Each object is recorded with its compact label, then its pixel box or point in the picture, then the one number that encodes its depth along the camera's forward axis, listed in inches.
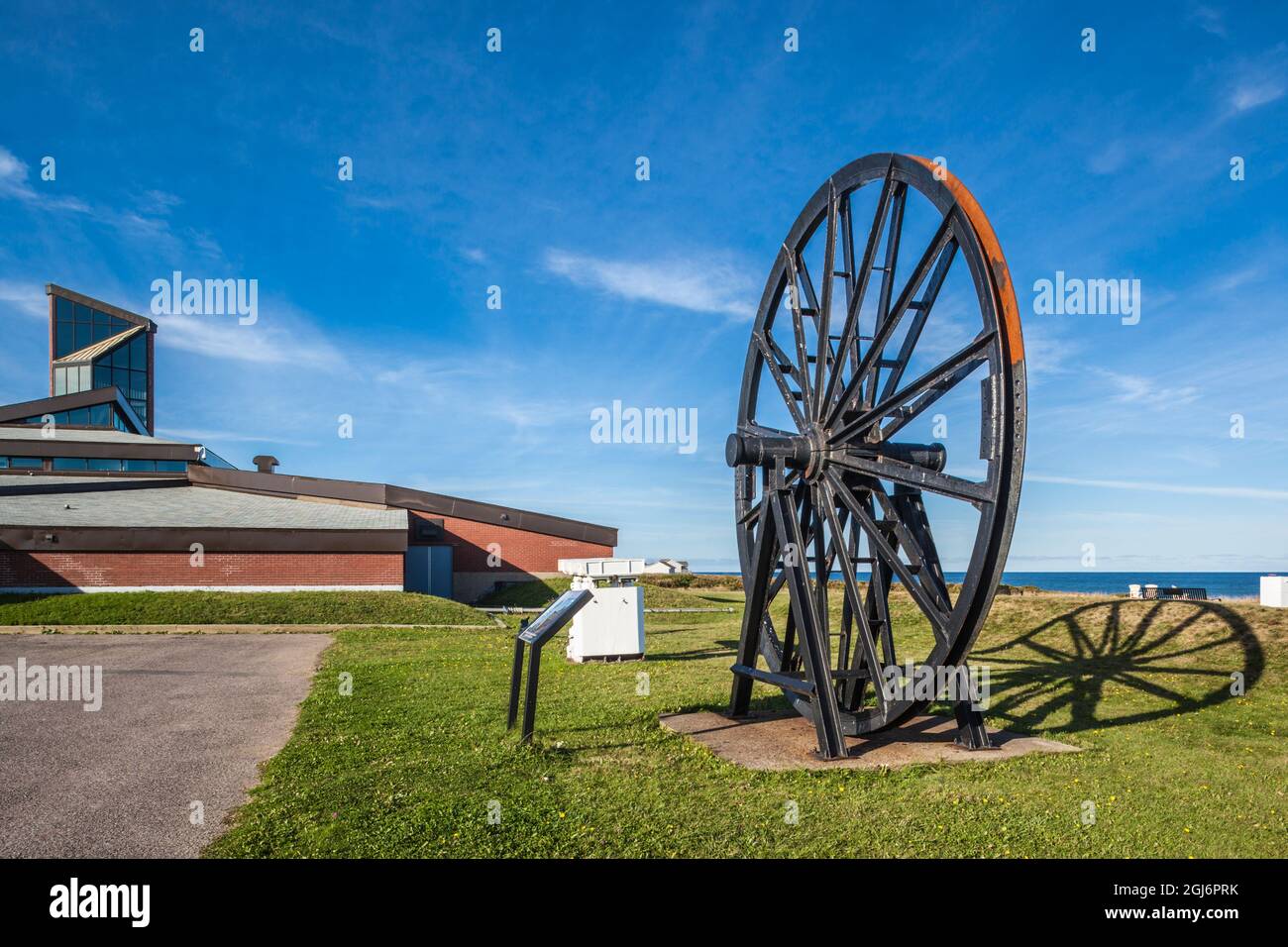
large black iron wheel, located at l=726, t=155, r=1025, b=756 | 295.6
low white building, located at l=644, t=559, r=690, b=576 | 1968.3
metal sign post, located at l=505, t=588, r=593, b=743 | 350.9
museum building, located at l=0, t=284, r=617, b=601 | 1103.0
